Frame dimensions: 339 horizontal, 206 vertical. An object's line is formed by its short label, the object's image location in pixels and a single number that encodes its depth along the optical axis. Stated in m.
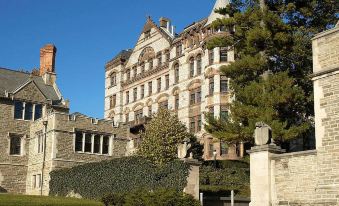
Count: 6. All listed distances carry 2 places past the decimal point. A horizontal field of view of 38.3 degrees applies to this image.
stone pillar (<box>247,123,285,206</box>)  18.72
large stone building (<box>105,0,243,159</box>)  45.31
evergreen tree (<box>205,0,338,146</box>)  26.03
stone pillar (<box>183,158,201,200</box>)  21.64
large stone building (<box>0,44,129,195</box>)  38.81
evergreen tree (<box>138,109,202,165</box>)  34.66
